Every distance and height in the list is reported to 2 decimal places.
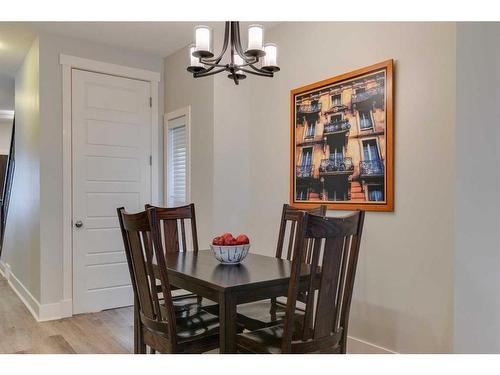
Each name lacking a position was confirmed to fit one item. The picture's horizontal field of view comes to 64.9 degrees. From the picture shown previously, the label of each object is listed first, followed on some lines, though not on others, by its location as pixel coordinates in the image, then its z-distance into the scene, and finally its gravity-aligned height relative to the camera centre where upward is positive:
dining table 1.76 -0.48
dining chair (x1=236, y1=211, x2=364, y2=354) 1.62 -0.48
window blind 4.04 +0.19
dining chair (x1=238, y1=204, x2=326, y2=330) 2.24 -0.77
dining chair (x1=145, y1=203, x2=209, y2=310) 2.81 -0.30
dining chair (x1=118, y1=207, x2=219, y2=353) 1.87 -0.63
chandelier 2.11 +0.73
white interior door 3.77 +0.07
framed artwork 2.53 +0.30
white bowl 2.24 -0.40
